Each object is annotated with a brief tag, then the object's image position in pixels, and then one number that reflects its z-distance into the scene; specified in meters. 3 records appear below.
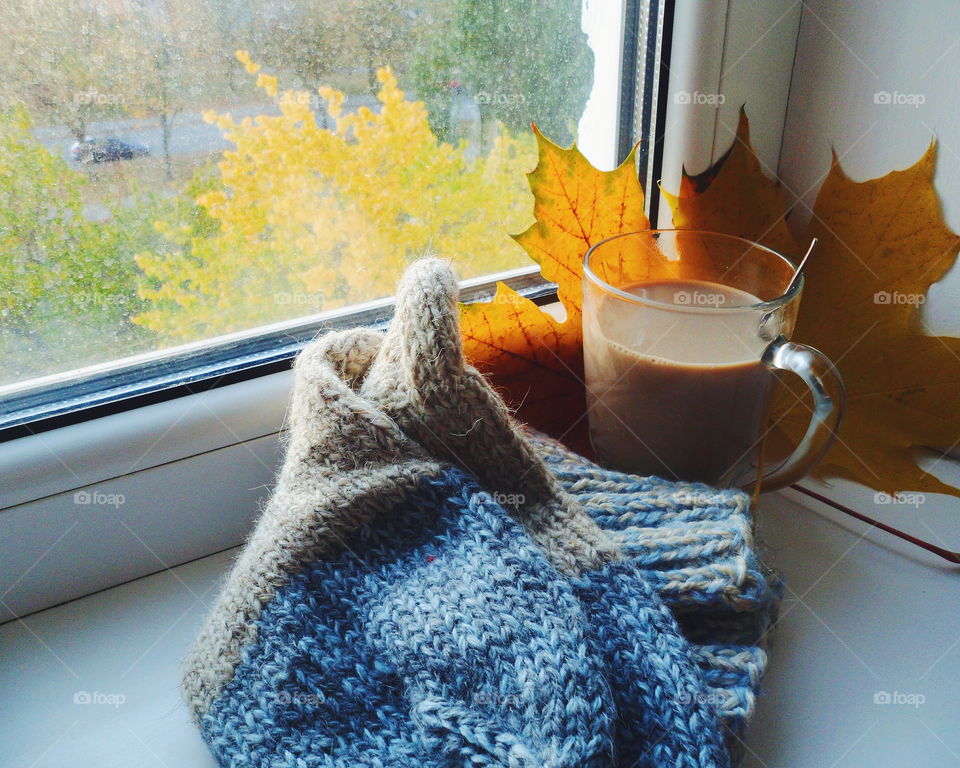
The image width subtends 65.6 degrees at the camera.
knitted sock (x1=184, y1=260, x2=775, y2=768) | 0.35
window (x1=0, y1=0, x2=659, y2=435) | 0.46
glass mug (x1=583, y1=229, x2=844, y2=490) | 0.47
